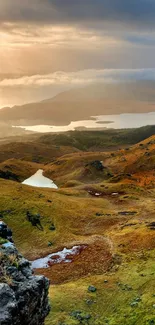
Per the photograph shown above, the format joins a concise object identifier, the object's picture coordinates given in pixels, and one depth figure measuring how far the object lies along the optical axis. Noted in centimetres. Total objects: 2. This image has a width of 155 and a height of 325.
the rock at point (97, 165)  18338
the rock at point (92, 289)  4569
